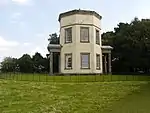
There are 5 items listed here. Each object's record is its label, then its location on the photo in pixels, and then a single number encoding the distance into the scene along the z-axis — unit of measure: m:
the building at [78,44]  17.86
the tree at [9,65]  34.99
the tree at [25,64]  33.01
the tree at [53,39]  34.32
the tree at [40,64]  31.61
